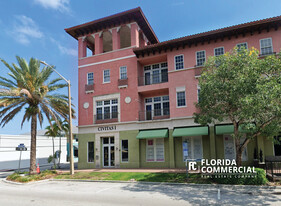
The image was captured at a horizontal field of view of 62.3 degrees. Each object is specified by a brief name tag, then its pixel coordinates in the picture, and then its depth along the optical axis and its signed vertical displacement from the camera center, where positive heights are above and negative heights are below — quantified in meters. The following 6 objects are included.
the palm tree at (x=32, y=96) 19.52 +3.36
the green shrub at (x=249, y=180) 12.60 -2.64
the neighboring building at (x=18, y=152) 32.97 -2.31
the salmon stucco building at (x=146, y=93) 20.03 +4.07
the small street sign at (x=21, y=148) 20.74 -1.06
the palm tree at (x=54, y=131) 28.41 +0.52
